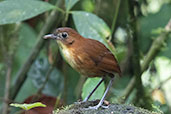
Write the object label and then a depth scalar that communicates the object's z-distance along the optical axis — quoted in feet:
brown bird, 13.57
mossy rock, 11.66
